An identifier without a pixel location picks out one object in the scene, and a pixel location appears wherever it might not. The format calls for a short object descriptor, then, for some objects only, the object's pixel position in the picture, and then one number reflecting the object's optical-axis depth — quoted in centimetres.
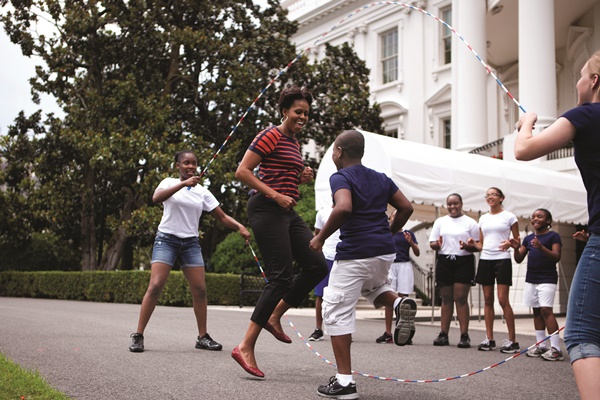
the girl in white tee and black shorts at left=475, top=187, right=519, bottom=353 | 894
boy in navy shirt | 477
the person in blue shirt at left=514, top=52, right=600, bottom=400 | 323
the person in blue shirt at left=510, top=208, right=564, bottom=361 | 823
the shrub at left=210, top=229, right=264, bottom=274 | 2278
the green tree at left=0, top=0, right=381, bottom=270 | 2186
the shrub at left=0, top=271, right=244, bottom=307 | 2048
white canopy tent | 1312
